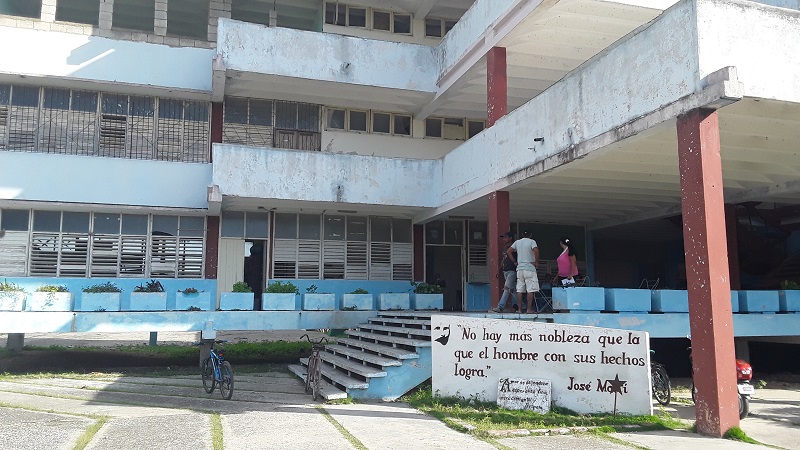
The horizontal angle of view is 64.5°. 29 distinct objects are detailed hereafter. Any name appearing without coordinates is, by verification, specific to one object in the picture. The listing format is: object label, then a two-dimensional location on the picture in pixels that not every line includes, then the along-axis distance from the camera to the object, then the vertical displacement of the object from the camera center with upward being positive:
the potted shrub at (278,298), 14.26 -0.11
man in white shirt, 11.30 +0.52
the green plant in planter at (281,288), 14.52 +0.12
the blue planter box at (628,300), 10.86 -0.12
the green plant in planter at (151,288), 13.95 +0.12
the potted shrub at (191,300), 13.72 -0.14
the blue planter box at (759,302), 11.53 -0.17
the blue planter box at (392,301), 15.01 -0.19
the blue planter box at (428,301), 15.02 -0.19
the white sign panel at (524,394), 8.46 -1.37
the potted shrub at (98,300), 13.15 -0.13
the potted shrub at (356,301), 15.08 -0.19
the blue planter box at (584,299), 10.73 -0.10
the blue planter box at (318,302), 14.59 -0.20
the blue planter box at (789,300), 11.87 -0.14
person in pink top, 11.73 +0.55
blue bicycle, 10.16 -1.32
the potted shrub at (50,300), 12.78 -0.13
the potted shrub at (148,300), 13.50 -0.14
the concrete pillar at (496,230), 12.50 +1.24
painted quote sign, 8.12 -0.92
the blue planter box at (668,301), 11.09 -0.14
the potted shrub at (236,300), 13.92 -0.15
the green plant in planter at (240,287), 14.38 +0.14
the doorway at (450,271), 19.11 +0.67
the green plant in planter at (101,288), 13.48 +0.12
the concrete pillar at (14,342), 16.06 -1.23
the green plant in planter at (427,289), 15.30 +0.10
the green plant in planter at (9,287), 13.14 +0.14
